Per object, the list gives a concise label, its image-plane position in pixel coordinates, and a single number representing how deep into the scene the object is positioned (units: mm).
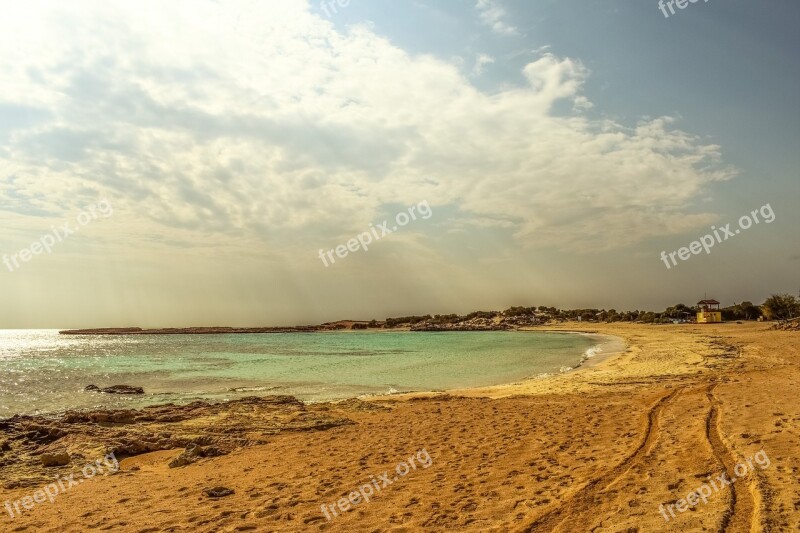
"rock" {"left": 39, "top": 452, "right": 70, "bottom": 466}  10188
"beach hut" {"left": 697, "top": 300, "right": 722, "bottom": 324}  83500
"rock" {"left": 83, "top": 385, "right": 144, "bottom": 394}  24266
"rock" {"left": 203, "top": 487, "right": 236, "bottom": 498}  7961
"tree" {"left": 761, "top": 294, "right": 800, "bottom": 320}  68000
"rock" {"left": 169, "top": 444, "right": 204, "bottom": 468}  10242
